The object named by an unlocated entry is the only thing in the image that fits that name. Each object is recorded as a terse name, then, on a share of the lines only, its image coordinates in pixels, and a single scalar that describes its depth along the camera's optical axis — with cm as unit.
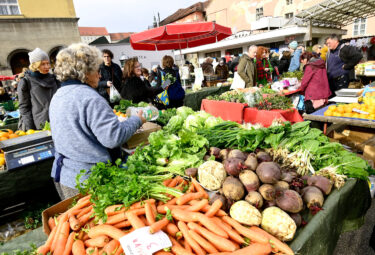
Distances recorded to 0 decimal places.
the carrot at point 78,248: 125
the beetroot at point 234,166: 163
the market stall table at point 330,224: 133
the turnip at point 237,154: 181
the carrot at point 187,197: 148
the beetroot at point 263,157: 177
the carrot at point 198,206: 143
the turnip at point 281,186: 153
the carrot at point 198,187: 160
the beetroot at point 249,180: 152
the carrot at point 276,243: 120
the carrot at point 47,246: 132
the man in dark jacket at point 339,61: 460
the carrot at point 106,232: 126
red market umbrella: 509
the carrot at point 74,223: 135
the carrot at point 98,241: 124
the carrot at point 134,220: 128
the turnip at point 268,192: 145
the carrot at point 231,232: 128
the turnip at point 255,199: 143
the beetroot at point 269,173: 151
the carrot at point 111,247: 119
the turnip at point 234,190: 149
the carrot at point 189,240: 123
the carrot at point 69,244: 128
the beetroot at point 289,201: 140
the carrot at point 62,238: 129
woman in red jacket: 440
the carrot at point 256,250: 119
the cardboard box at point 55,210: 147
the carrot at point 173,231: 132
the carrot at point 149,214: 130
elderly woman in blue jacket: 156
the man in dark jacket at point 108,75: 441
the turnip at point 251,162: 168
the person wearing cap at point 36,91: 318
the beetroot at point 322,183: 160
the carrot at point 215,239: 124
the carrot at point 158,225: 123
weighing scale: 247
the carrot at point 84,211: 145
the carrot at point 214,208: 140
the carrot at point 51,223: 150
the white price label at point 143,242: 111
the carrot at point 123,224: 135
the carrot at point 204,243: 125
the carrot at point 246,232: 125
